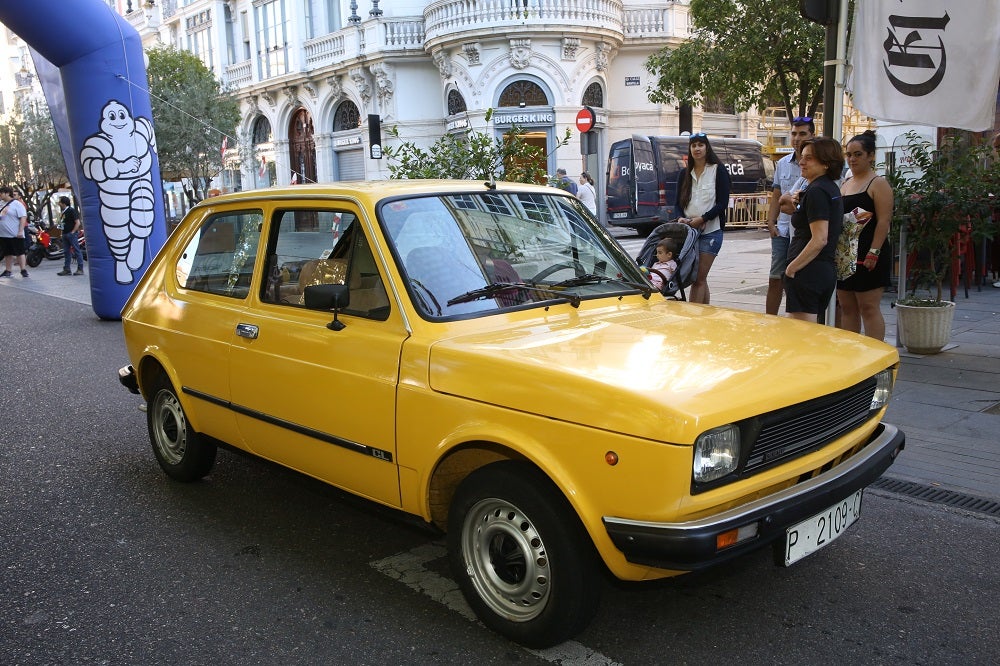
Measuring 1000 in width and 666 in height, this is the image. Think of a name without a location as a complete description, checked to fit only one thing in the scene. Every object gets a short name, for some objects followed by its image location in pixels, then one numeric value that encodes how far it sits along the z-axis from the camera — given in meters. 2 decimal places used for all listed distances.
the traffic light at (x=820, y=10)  6.35
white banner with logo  6.17
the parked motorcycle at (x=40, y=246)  23.17
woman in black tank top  6.34
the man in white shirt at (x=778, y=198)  7.26
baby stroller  7.11
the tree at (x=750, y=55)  14.52
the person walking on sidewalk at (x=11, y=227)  18.55
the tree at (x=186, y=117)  29.20
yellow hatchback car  2.63
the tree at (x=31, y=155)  38.00
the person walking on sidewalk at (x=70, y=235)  19.61
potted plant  7.23
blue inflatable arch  10.36
